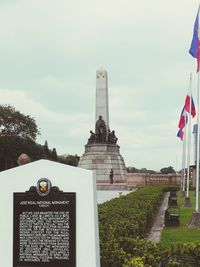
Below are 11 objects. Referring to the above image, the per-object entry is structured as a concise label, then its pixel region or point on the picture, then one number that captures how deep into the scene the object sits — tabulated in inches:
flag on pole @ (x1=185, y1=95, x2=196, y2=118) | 902.7
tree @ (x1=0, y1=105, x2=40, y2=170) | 2266.2
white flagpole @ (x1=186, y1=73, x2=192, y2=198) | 1148.1
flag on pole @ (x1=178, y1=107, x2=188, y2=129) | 1077.4
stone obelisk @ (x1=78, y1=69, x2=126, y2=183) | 1955.0
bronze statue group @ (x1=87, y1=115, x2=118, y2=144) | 1977.1
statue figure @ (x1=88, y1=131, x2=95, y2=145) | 2049.7
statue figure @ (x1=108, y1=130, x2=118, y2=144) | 2054.6
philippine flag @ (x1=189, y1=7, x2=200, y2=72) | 605.9
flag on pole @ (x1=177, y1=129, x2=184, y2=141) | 1208.2
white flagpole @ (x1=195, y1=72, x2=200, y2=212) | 620.3
